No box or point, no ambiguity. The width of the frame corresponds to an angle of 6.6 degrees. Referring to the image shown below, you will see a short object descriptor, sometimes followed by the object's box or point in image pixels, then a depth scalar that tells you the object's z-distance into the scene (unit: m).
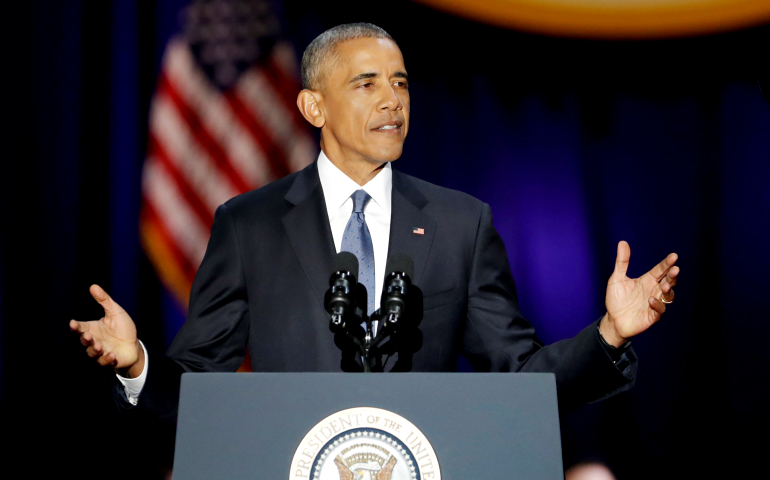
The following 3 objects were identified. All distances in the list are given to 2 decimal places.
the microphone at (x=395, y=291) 10.20
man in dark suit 10.54
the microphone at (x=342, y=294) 10.20
